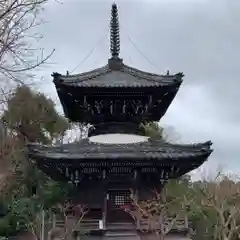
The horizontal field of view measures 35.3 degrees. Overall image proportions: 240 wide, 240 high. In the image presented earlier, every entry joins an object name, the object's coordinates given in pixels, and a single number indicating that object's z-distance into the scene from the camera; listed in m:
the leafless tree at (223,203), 15.82
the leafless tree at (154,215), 11.17
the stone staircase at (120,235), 11.29
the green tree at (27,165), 17.73
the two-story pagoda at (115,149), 10.96
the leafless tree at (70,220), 11.49
